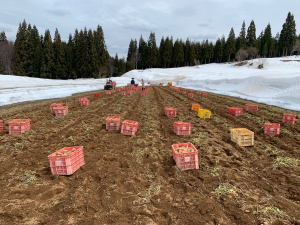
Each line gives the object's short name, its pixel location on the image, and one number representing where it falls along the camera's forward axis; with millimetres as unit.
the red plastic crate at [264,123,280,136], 6328
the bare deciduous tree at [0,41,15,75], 41438
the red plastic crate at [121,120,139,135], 6105
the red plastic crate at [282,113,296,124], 7717
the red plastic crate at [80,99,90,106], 11584
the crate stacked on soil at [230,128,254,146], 5387
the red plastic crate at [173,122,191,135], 6234
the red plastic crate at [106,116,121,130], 6594
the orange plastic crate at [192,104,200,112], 10523
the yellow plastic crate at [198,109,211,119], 8877
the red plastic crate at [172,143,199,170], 3916
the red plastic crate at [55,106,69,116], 8578
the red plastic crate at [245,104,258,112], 10305
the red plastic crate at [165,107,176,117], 9112
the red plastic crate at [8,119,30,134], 5898
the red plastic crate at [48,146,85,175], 3561
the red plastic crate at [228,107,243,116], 9205
